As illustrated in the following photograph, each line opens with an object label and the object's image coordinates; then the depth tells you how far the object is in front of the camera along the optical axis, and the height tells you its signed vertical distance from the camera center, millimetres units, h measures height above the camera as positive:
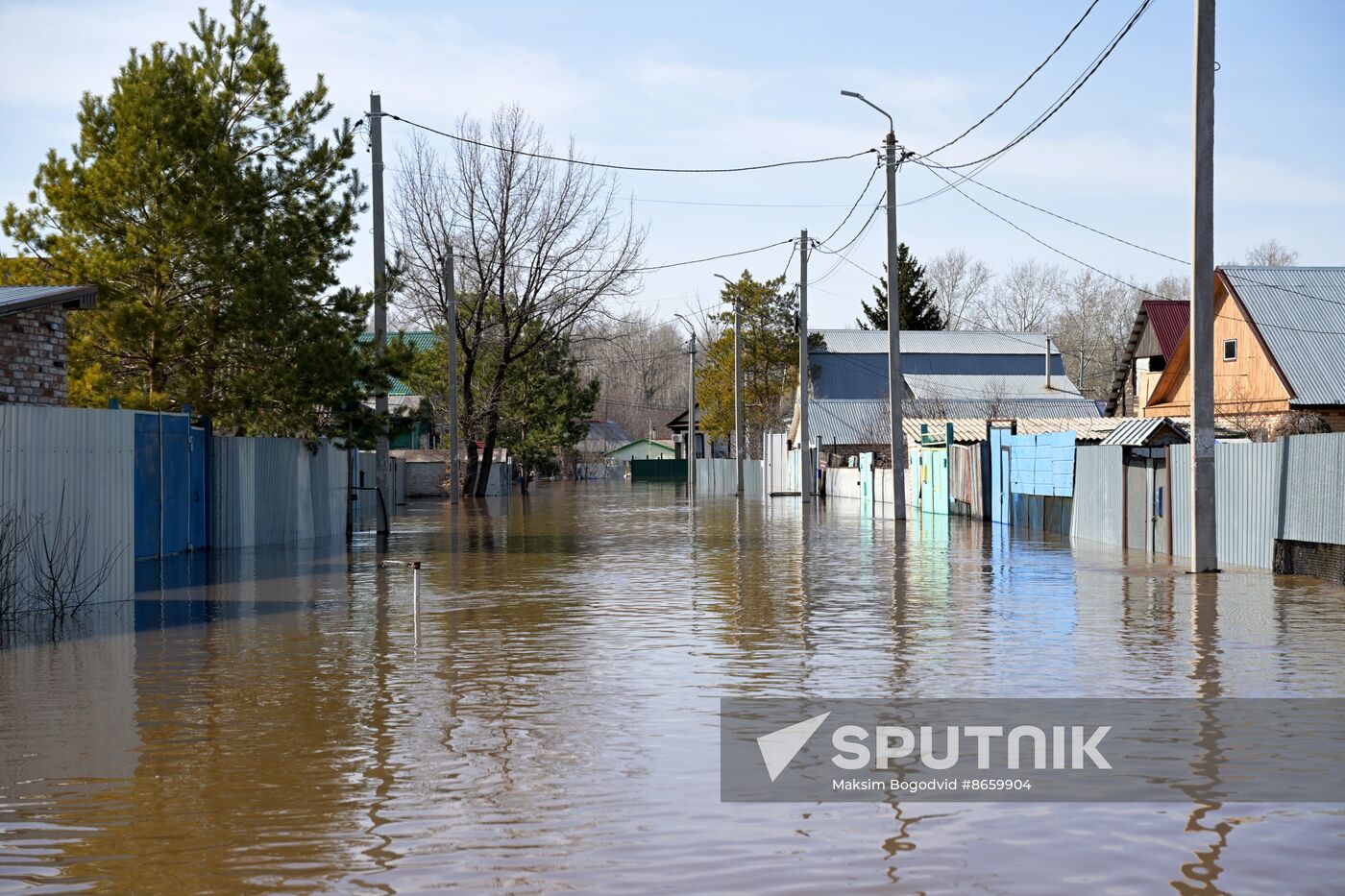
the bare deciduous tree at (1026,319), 111750 +10609
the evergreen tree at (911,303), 98562 +10746
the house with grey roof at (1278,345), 42812 +3421
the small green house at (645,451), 156750 +658
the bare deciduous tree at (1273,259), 93938 +12803
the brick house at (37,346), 19828 +1622
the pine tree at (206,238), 24719 +3958
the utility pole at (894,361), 36656 +2438
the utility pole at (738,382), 63488 +3383
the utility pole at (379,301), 30859 +3350
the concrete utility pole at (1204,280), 19719 +2393
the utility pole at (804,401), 50459 +1923
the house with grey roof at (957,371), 77562 +5177
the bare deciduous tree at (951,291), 113375 +13064
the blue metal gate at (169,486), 23656 -457
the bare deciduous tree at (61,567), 16031 -1230
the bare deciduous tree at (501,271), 57562 +7572
